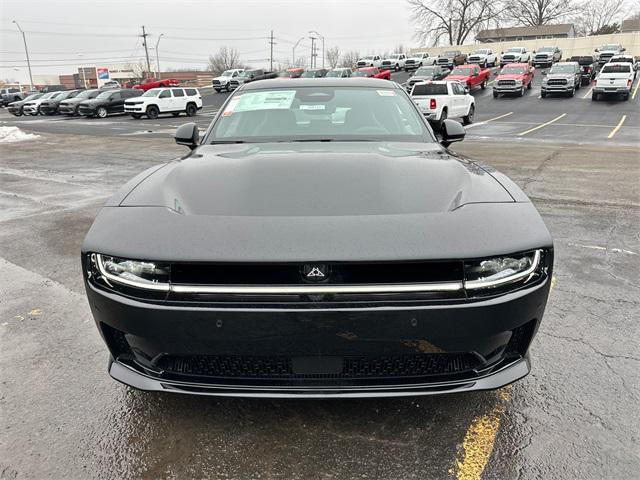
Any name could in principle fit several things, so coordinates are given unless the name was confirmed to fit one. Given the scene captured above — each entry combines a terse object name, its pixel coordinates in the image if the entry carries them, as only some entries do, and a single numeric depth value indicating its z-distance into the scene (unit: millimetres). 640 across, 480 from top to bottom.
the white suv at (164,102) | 28000
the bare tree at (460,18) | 75062
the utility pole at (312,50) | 89669
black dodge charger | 1858
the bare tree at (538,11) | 79750
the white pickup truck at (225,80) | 46156
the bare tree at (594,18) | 89312
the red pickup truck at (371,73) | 40647
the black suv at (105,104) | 30281
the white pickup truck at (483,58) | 49156
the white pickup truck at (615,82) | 26750
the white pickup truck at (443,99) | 19547
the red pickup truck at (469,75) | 32781
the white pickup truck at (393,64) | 55500
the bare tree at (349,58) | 108025
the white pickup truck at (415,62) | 53172
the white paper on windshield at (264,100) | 3691
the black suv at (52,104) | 35031
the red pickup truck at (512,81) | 30656
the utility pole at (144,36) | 76544
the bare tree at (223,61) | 110500
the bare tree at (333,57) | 118850
